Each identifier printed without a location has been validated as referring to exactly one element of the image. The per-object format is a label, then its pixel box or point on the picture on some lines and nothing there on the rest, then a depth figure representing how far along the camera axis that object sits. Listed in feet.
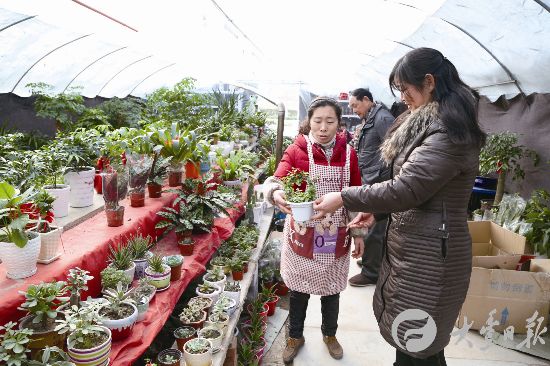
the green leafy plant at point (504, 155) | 14.03
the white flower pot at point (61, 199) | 6.64
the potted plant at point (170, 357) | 5.82
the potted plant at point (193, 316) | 6.69
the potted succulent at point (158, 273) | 6.57
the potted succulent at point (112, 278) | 5.91
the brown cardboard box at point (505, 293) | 9.65
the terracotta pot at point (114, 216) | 7.12
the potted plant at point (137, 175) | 8.27
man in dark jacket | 12.65
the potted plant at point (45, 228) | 5.31
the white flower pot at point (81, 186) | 7.37
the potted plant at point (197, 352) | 5.68
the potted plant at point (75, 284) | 4.92
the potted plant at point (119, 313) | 5.13
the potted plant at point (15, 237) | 4.66
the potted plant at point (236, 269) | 8.73
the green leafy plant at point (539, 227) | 10.82
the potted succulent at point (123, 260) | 6.40
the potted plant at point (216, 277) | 8.05
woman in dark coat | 4.81
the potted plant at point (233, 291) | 7.83
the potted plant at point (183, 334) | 6.29
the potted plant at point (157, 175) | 8.83
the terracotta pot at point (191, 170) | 10.36
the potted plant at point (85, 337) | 4.38
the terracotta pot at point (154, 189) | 8.98
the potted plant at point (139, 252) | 6.81
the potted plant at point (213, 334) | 6.36
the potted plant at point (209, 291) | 7.54
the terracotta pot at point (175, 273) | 7.02
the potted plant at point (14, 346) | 3.76
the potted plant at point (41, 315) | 4.22
